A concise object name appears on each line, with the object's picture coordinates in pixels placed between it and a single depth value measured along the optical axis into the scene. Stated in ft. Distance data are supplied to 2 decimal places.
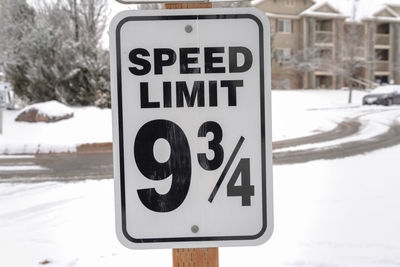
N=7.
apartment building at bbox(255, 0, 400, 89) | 117.70
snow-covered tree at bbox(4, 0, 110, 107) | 60.54
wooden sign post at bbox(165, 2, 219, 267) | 4.87
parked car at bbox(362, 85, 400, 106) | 82.28
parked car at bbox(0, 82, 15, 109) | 43.96
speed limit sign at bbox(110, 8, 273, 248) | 4.65
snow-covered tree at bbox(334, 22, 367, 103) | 100.58
